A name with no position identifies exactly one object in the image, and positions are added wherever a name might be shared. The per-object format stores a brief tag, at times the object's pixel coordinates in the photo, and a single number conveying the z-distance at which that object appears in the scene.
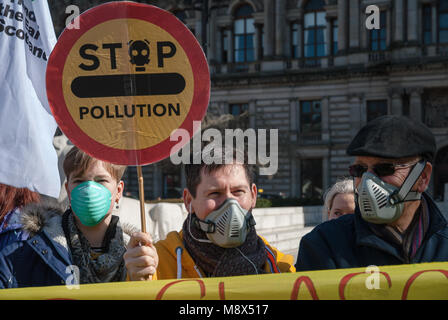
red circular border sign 2.45
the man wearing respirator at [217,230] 2.58
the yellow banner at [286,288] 1.91
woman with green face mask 2.86
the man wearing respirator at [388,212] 2.39
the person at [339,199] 4.00
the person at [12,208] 2.94
